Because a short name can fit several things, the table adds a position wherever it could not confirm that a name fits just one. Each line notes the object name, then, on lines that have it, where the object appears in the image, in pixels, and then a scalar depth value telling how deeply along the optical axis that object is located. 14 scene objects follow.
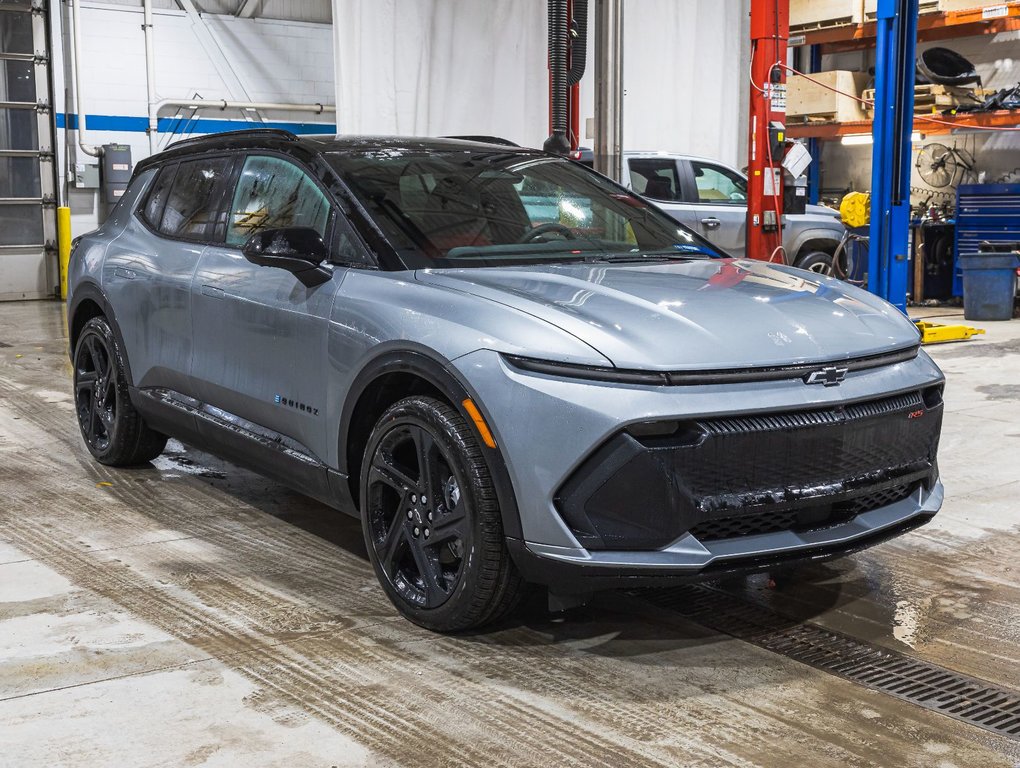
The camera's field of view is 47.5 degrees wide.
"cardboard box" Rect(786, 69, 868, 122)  14.97
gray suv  2.93
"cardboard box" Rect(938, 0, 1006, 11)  14.27
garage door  15.94
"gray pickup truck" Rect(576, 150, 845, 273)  12.26
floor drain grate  2.93
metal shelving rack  13.90
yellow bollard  16.05
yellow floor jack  10.56
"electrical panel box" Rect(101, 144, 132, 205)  16.19
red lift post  9.49
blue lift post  10.08
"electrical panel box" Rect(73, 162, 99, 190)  16.25
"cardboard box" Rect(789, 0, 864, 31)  15.13
